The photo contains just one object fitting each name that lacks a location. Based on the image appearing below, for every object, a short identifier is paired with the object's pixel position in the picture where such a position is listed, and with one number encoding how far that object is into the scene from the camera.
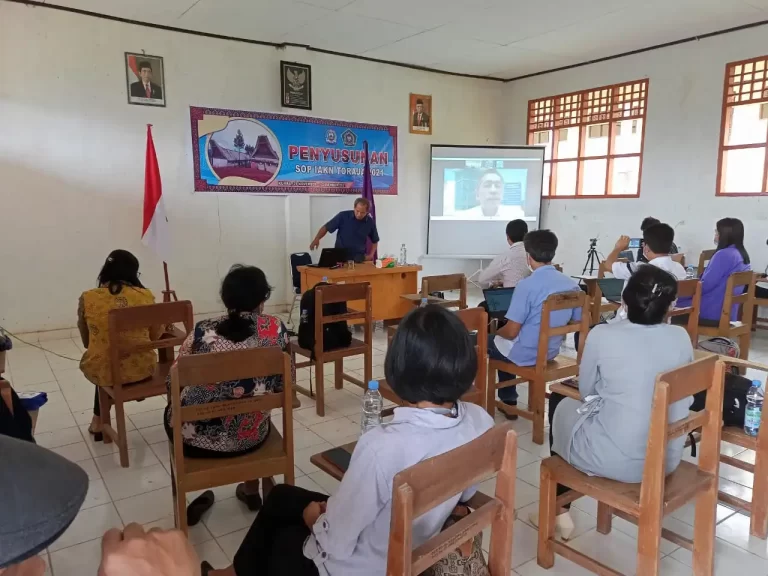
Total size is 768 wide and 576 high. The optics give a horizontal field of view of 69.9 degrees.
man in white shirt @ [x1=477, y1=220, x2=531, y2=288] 4.24
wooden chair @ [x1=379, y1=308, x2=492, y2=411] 2.50
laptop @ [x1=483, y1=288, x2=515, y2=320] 3.76
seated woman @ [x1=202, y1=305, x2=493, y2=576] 1.15
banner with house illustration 5.76
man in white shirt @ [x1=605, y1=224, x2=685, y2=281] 3.59
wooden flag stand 4.81
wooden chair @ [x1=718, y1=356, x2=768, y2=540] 2.08
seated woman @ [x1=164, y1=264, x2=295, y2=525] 1.93
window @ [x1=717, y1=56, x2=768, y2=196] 5.39
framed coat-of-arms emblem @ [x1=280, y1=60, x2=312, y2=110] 6.05
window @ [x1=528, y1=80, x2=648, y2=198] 6.50
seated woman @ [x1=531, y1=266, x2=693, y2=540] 1.71
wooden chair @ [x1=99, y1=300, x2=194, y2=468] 2.48
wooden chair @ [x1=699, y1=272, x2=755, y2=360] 3.72
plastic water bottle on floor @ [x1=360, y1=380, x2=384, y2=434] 2.08
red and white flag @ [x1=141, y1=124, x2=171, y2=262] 4.69
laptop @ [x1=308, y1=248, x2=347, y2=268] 4.89
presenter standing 5.71
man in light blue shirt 2.89
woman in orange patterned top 2.72
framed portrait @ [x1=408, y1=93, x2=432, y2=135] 7.20
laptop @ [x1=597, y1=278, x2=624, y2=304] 4.34
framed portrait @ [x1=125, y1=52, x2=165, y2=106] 5.24
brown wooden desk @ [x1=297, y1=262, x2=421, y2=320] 4.73
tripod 6.79
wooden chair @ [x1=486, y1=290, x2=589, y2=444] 2.78
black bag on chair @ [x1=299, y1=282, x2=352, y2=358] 3.35
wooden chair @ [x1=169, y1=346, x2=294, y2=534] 1.71
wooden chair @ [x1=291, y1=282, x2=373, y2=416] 3.21
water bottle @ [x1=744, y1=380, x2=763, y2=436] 2.10
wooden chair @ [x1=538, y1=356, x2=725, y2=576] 1.55
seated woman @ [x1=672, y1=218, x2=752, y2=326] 4.02
